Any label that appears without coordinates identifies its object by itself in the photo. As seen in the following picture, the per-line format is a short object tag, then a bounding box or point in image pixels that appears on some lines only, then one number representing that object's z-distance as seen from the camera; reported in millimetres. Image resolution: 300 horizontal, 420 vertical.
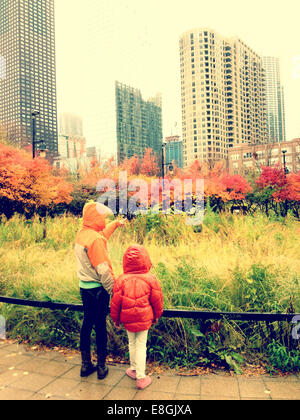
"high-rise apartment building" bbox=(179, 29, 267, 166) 134375
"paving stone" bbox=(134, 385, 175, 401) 2781
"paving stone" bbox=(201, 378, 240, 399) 2816
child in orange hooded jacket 3150
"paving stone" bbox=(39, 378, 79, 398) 2918
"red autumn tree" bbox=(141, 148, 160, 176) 49312
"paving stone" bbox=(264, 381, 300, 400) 2752
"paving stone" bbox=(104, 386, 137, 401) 2797
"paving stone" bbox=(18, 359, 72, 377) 3346
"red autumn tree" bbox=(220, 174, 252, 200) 14148
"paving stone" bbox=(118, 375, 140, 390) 3006
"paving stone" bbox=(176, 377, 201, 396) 2878
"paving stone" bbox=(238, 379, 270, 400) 2778
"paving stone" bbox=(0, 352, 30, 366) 3613
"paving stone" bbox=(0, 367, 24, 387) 3149
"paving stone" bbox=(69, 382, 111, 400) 2829
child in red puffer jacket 2916
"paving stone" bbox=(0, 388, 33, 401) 2859
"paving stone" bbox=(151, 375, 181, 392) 2938
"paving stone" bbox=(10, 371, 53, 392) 3047
